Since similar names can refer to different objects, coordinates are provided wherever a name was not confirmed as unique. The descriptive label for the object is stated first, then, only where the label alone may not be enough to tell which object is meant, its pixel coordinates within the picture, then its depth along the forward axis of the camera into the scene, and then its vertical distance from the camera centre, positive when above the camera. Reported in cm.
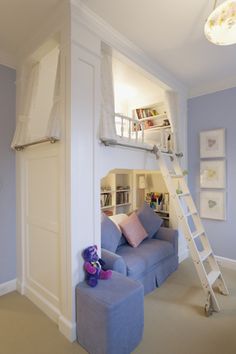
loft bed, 197 +74
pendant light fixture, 128 +94
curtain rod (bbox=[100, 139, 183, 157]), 194 +30
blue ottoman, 146 -105
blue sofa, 215 -93
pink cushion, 269 -75
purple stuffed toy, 171 -78
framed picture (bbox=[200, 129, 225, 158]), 306 +45
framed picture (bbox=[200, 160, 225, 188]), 308 -1
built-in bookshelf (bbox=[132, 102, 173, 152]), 343 +92
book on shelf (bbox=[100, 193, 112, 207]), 382 -47
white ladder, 210 -67
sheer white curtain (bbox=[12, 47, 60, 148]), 213 +76
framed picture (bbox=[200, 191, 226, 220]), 308 -48
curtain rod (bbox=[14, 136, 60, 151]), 173 +30
